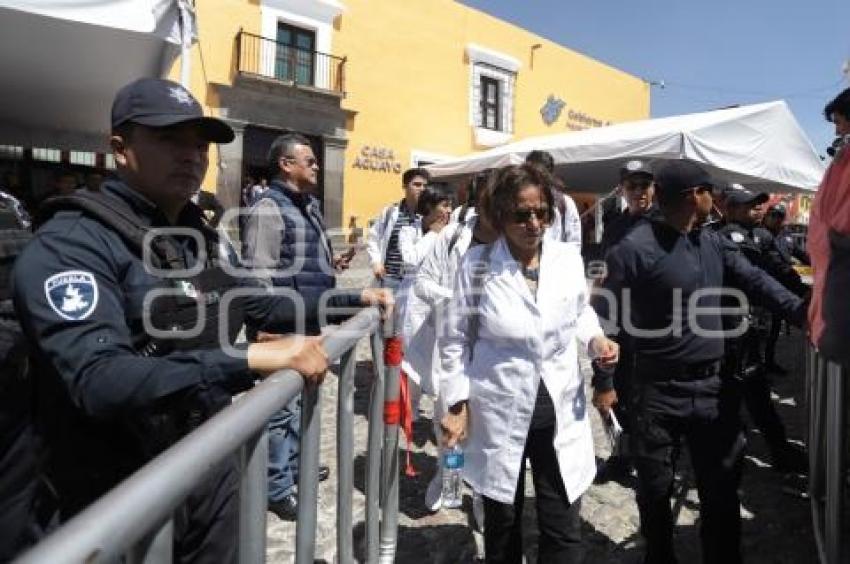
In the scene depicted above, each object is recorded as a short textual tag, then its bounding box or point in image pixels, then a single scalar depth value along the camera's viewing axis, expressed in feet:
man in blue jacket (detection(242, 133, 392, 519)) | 9.73
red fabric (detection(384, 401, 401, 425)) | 8.29
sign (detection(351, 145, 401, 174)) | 54.39
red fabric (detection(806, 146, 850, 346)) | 5.17
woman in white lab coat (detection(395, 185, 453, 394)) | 11.84
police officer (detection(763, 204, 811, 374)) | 16.19
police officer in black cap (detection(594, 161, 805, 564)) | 8.04
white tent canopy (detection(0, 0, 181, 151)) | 8.91
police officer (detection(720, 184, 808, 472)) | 12.14
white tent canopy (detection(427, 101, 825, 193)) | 21.42
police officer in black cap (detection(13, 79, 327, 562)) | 3.92
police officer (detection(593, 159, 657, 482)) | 12.03
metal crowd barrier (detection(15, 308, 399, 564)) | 2.16
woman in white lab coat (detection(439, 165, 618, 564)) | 7.23
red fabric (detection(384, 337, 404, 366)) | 8.15
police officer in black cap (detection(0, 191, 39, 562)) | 4.31
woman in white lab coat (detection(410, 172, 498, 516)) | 10.54
